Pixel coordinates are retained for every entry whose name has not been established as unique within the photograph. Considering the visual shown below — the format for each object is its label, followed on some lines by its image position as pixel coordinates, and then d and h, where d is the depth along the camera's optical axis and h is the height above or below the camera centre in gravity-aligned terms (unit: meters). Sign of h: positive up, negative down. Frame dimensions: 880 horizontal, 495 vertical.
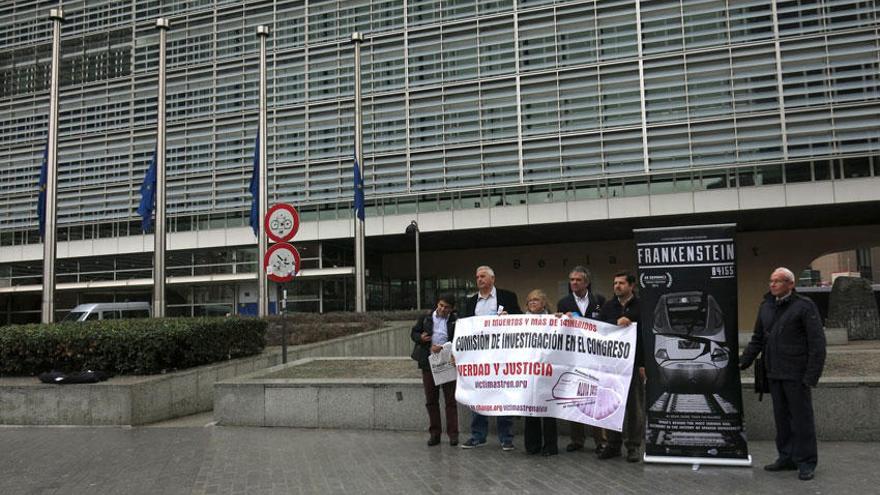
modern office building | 27.44 +7.21
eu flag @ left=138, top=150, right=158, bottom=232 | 20.64 +3.23
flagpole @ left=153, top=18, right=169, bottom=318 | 19.80 +2.24
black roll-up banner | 5.93 -0.60
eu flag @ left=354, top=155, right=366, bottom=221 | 26.83 +3.99
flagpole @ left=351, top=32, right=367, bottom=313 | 27.61 +2.87
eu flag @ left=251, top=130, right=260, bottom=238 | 22.94 +3.50
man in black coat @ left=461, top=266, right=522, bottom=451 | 6.81 -0.22
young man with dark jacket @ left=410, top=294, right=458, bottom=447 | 6.97 -0.64
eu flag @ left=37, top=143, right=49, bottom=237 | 20.96 +3.17
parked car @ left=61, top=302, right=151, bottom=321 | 24.23 -0.45
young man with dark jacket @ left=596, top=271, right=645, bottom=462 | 6.23 -0.95
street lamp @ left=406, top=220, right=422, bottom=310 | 29.33 +2.78
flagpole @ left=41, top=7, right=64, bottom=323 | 19.11 +2.78
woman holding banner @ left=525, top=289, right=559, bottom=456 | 6.50 -1.46
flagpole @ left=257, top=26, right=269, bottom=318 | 22.98 +3.56
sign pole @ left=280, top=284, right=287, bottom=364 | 10.86 -0.69
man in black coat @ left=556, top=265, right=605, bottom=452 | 6.57 -0.20
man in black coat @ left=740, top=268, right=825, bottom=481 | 5.46 -0.74
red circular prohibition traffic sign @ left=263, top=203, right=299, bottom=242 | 10.73 +1.16
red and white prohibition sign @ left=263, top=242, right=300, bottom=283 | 10.66 +0.52
